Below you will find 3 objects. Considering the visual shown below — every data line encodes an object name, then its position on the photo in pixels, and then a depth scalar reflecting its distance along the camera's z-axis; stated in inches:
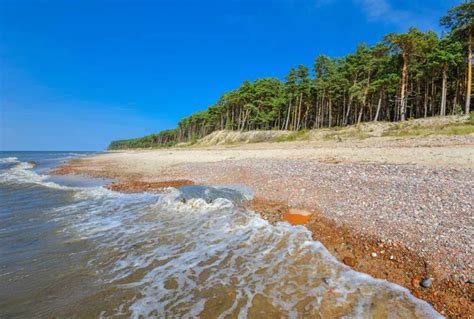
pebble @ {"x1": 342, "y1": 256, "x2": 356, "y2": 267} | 184.7
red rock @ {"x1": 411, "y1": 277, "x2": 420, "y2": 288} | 153.6
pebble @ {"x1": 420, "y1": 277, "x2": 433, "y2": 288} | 150.5
